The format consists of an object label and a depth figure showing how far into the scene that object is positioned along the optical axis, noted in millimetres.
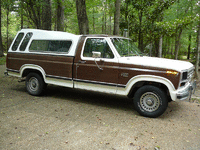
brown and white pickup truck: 4547
